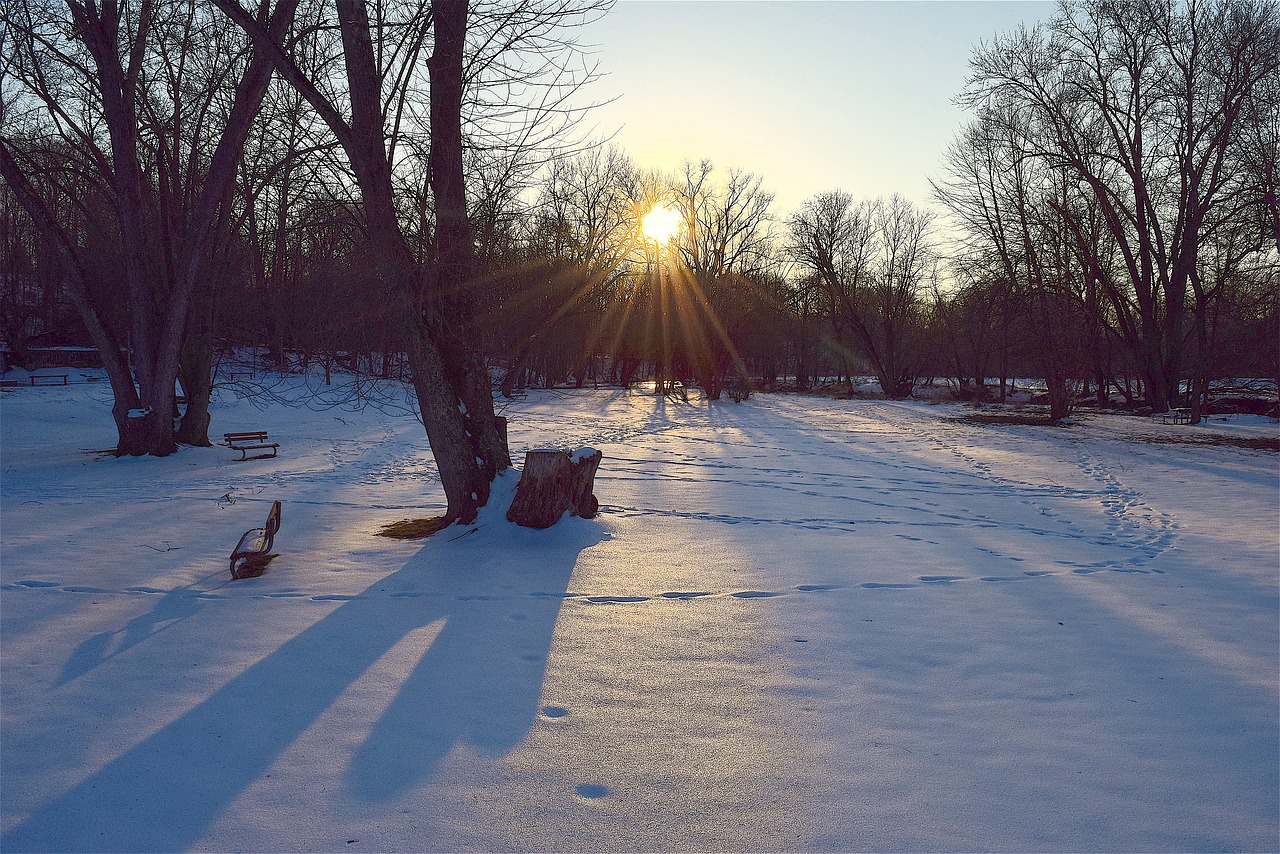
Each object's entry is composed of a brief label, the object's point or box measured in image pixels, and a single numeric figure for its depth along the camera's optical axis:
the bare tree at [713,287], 35.94
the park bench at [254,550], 5.97
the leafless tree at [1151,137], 21.33
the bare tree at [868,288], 42.47
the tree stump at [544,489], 7.30
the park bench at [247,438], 13.98
